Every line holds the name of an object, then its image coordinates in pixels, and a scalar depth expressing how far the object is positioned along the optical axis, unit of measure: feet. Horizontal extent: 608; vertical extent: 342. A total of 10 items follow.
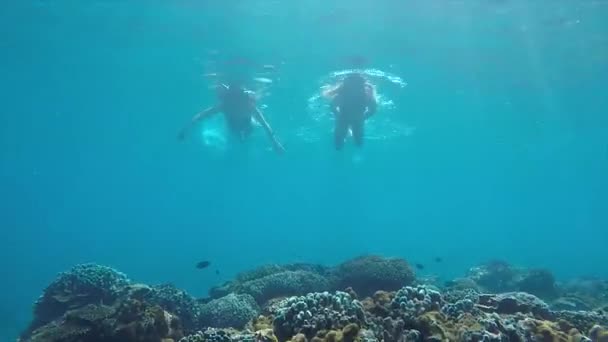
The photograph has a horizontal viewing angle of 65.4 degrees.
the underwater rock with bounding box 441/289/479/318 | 21.39
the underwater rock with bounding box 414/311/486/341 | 17.81
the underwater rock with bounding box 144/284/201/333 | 36.17
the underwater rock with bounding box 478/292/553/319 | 24.14
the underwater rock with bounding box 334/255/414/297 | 39.63
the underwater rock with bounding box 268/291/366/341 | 18.20
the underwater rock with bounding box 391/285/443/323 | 19.88
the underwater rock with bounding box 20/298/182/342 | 25.13
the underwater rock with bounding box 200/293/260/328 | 36.32
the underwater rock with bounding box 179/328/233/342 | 21.08
